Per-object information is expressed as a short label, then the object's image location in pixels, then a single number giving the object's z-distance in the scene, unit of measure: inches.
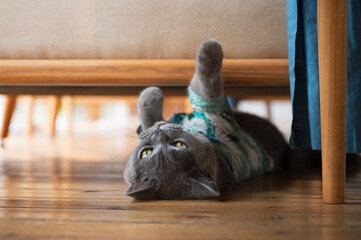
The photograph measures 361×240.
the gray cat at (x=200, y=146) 33.4
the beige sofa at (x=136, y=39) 40.4
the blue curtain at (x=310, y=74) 30.9
